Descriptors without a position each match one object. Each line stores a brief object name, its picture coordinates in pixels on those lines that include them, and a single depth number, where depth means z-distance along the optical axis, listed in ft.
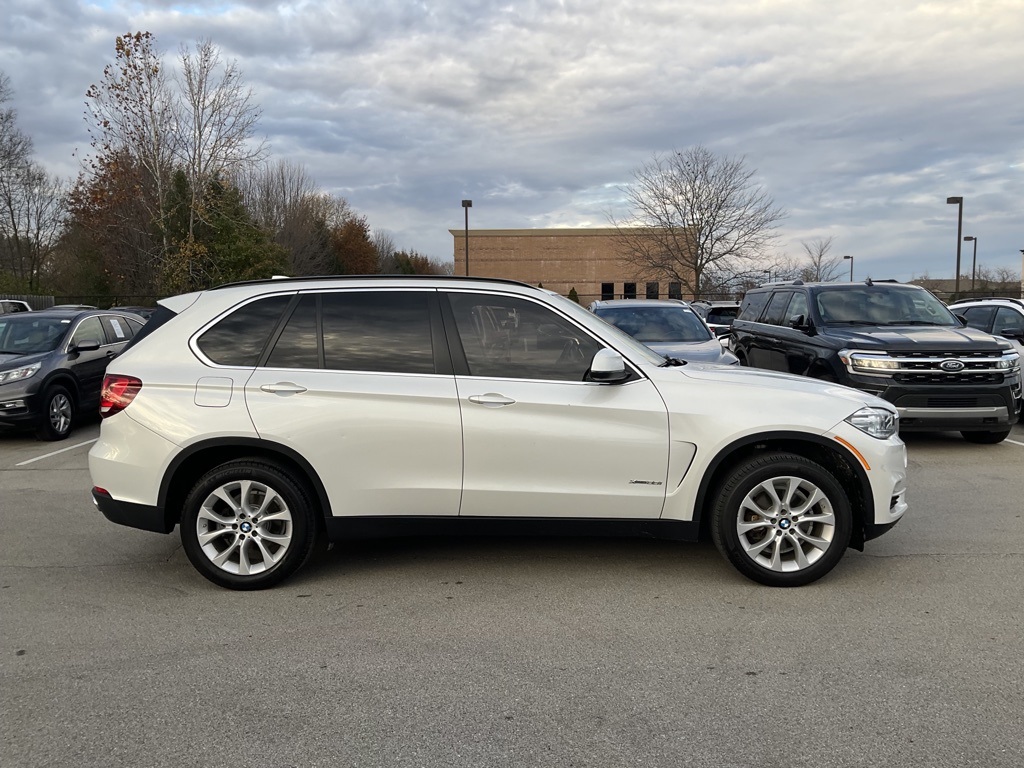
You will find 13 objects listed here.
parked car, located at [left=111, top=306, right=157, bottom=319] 47.11
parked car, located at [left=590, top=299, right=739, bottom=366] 29.86
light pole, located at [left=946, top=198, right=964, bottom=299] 96.64
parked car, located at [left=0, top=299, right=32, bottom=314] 66.08
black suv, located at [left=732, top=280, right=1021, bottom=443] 26.32
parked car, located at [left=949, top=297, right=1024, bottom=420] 33.53
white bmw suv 13.93
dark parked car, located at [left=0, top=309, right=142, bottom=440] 30.60
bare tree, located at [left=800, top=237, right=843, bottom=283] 141.58
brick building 186.70
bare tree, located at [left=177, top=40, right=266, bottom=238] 83.66
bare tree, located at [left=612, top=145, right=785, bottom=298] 101.55
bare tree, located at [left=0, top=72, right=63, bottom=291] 139.13
